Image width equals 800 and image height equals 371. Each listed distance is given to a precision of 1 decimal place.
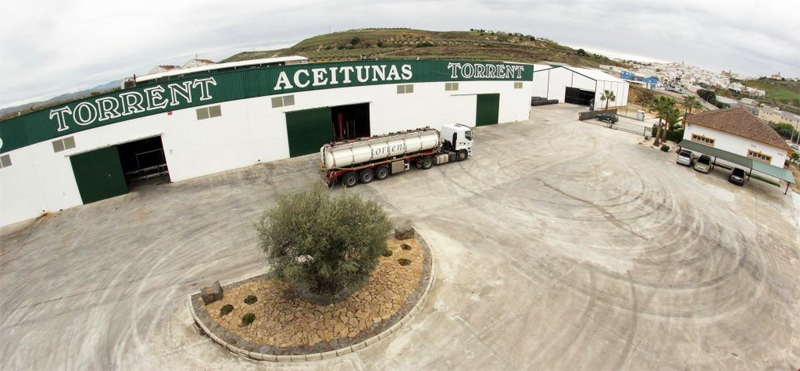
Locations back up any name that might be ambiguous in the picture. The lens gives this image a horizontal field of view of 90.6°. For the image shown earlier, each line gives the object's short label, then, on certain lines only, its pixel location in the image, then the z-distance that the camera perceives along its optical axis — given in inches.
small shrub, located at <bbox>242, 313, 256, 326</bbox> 577.6
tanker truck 1060.5
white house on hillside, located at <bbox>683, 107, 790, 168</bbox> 1208.8
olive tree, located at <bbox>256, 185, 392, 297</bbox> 523.2
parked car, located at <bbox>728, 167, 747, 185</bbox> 1219.5
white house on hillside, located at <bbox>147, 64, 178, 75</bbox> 2025.1
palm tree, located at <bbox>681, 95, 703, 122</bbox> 1736.0
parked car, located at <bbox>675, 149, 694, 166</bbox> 1354.6
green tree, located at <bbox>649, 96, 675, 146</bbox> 1558.8
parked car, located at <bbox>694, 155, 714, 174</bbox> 1303.6
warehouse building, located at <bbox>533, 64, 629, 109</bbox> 2334.3
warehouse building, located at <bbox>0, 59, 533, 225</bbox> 953.5
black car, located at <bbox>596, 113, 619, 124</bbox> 1997.0
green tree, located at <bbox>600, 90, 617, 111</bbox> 2232.8
